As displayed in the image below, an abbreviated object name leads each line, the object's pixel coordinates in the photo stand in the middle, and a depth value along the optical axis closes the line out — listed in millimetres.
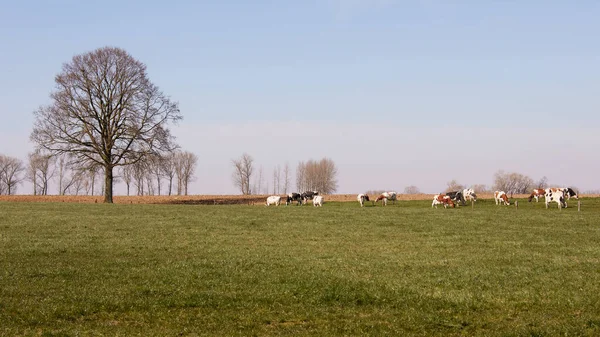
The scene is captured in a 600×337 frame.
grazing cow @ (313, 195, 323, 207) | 69012
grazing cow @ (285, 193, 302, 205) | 76562
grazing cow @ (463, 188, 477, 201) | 71100
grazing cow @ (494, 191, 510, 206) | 64850
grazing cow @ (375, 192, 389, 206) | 69375
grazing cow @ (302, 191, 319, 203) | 79125
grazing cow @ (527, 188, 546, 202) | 67875
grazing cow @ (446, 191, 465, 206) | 67425
